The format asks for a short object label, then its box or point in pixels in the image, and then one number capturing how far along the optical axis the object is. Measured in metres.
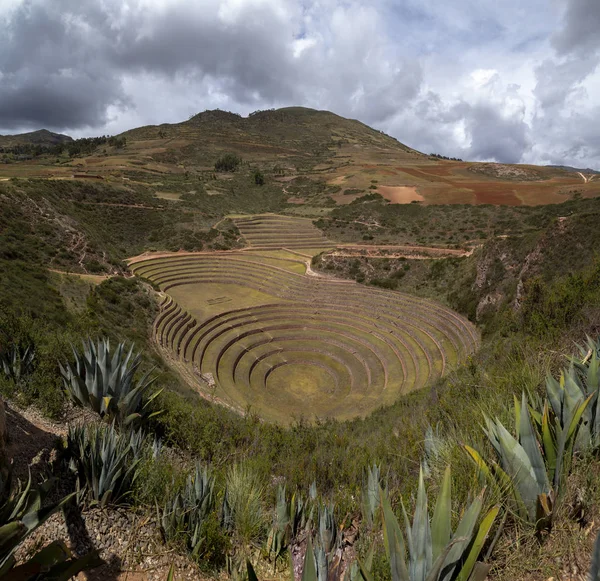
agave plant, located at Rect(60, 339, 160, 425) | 5.47
